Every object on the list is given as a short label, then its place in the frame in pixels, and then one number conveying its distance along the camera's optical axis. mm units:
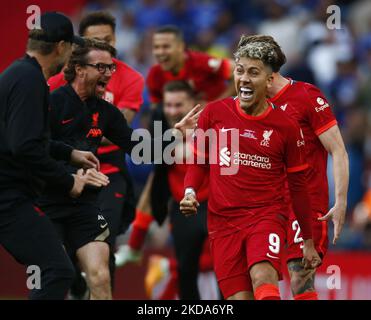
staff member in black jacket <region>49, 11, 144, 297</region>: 19156
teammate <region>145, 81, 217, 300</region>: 22687
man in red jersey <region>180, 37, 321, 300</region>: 15432
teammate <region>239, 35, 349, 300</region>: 16687
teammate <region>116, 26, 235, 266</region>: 23516
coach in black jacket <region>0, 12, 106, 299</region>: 14383
